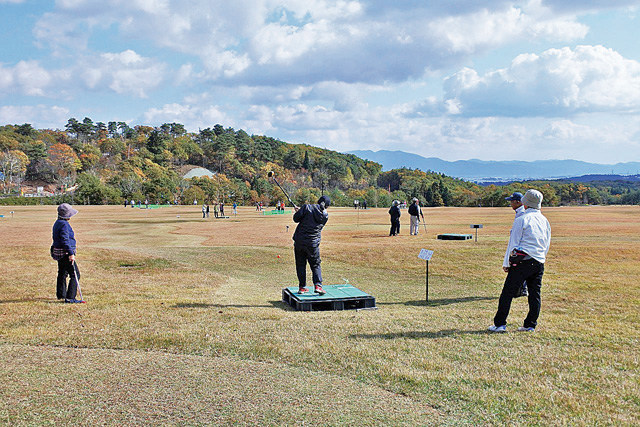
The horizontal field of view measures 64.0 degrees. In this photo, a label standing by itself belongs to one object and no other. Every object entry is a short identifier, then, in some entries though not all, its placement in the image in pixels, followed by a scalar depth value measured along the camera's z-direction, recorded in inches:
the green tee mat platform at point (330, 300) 425.7
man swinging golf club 444.8
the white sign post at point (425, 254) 446.3
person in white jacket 331.0
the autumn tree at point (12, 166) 5442.9
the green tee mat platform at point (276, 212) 3016.2
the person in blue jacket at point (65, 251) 437.4
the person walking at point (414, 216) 1178.8
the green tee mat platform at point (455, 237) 1060.5
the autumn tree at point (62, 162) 6102.4
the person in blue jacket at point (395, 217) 1176.8
